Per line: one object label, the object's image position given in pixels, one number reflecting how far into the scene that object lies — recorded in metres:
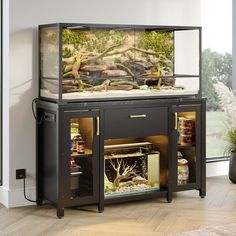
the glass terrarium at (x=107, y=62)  5.01
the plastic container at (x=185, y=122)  5.56
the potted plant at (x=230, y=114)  6.14
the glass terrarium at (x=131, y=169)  5.28
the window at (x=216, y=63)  6.49
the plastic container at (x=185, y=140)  5.60
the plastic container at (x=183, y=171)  5.58
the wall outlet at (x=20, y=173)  5.28
